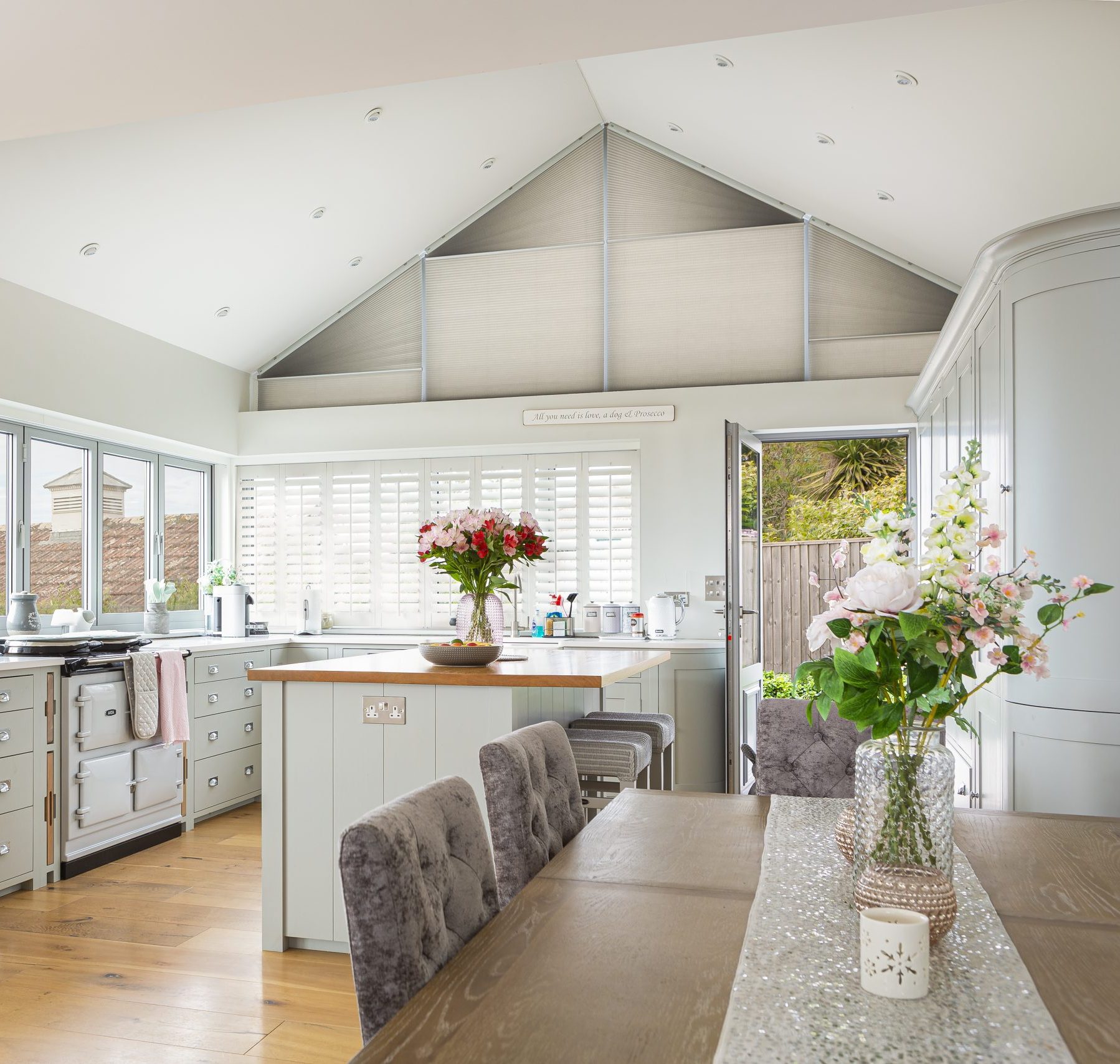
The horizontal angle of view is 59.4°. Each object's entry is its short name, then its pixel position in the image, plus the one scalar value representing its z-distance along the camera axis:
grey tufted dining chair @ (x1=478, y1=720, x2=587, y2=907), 1.73
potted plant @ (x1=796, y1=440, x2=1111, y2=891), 1.25
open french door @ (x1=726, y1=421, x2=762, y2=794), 4.87
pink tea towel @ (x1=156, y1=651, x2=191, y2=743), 4.58
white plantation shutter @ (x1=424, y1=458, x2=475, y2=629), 6.16
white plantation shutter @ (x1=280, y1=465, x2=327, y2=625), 6.43
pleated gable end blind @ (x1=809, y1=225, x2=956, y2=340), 5.53
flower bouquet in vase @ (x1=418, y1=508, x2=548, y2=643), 3.46
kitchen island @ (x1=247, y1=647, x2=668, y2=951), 3.10
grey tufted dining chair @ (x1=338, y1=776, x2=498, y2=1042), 1.18
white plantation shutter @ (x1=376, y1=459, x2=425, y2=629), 6.23
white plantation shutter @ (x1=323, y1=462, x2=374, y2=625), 6.32
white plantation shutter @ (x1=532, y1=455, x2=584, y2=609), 5.96
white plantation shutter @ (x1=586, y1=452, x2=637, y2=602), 5.86
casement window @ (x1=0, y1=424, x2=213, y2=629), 4.86
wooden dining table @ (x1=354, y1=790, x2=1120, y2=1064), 0.98
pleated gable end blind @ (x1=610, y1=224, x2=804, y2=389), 5.73
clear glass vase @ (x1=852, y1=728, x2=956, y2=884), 1.28
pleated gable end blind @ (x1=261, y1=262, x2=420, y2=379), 6.37
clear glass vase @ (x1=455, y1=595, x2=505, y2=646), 3.54
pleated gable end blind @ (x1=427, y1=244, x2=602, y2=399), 6.07
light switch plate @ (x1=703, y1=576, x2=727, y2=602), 5.61
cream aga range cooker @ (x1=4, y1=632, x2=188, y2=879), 4.12
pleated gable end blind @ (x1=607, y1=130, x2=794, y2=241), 5.85
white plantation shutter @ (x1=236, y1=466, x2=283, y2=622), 6.50
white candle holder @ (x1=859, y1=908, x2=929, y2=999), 1.06
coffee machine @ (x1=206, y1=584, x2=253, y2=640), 5.79
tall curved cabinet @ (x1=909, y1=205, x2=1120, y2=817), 2.81
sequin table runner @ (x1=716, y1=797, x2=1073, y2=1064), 0.95
